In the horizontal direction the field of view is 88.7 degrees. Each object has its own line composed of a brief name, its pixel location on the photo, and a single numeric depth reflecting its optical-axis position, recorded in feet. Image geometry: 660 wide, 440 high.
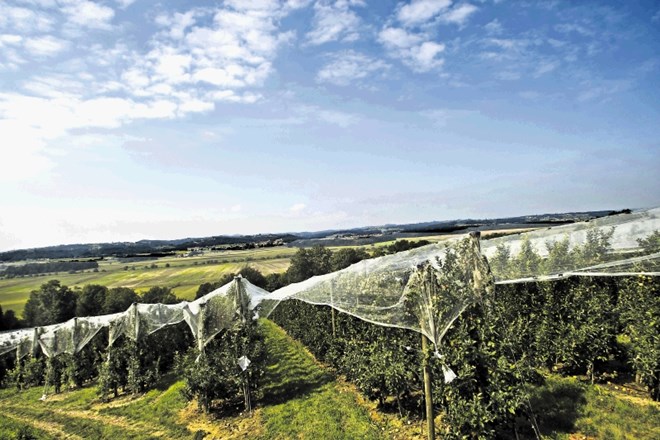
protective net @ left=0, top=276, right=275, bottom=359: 41.91
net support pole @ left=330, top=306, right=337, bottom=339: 46.26
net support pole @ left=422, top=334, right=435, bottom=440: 22.98
